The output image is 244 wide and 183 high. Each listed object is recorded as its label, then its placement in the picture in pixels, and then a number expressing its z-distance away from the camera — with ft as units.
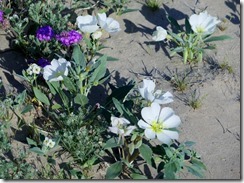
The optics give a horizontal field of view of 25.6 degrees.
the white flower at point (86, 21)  12.33
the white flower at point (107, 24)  12.40
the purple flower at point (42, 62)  12.59
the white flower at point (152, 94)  10.71
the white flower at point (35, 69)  11.68
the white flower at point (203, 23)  13.20
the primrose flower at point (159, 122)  10.32
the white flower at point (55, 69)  11.45
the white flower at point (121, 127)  10.26
